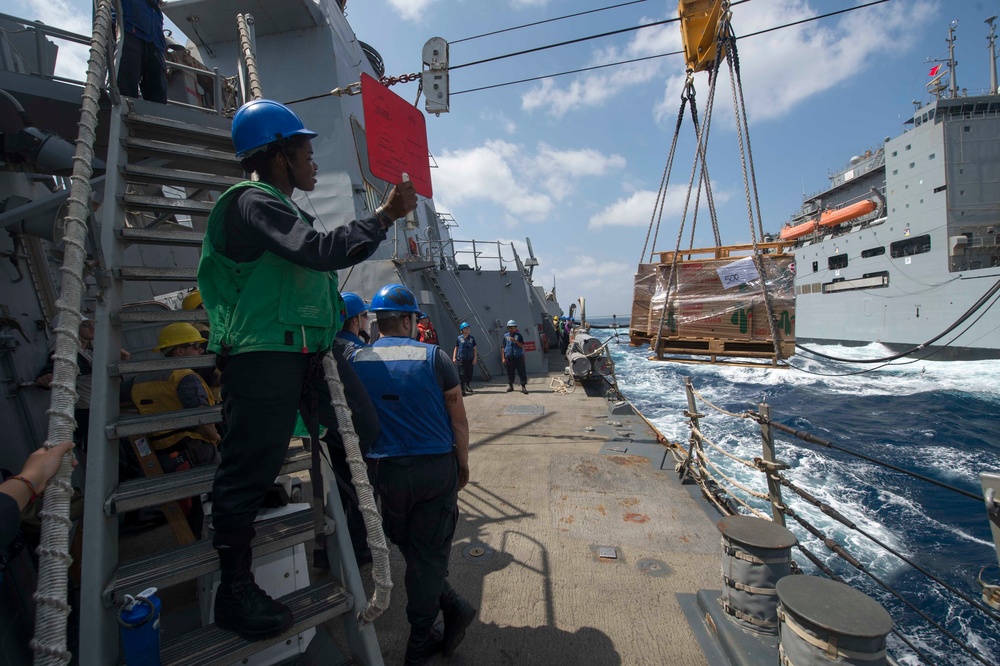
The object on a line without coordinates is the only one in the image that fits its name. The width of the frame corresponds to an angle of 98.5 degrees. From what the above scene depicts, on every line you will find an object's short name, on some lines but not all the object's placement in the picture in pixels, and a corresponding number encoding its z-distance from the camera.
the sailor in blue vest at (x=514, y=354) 10.89
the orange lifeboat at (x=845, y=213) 27.80
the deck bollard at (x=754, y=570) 2.26
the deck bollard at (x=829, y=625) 1.61
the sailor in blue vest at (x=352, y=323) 2.64
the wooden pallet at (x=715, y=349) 4.87
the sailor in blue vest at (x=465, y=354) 11.04
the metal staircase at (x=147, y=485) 1.60
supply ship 20.23
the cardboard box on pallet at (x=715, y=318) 4.97
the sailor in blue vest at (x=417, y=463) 2.24
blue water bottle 1.43
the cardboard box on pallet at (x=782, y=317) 4.75
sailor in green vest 1.60
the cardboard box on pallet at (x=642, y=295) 5.81
